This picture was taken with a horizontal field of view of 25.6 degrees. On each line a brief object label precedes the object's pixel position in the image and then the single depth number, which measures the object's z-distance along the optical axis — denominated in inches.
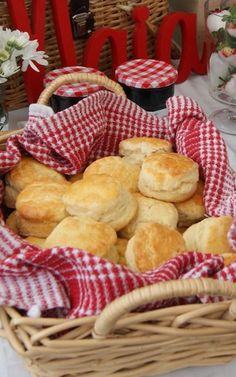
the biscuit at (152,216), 25.4
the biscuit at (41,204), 25.1
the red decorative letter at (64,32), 42.3
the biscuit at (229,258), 21.9
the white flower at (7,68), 35.6
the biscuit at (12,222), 26.5
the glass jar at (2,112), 38.2
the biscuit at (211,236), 23.7
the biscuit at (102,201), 24.2
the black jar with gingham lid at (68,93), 39.7
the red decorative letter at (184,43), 48.1
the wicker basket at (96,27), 43.8
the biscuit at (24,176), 28.2
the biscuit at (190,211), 27.3
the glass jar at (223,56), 38.5
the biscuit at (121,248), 23.8
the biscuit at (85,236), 22.1
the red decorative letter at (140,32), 46.0
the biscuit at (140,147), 29.6
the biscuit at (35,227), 25.3
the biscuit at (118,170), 27.9
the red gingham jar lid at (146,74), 41.4
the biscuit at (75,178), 30.0
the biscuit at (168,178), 26.3
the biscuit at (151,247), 22.0
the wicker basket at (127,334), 17.2
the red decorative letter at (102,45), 44.5
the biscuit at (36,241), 25.0
